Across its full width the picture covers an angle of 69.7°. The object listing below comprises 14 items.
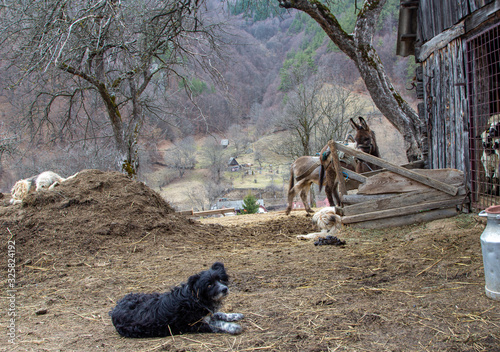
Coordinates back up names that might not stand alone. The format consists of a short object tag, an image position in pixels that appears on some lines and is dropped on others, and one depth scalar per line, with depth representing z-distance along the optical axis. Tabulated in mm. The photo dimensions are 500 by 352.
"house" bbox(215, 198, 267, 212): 26125
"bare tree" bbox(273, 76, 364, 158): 23828
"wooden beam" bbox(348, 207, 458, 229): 6477
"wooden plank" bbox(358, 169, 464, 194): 6570
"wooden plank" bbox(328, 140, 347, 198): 7545
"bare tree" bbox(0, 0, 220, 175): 8570
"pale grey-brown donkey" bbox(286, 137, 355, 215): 10523
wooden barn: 6520
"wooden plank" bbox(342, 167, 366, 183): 7352
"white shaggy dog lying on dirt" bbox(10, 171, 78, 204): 10344
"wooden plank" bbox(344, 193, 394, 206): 7004
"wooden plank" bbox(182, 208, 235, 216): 12630
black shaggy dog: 2855
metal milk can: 3027
